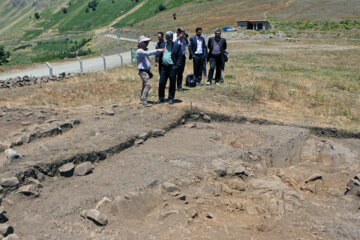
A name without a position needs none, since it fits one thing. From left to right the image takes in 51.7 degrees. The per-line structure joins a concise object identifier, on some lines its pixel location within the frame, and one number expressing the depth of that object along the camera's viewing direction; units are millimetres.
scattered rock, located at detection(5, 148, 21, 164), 6103
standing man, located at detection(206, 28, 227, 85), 11986
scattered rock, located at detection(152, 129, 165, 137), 8242
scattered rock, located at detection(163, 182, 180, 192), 5816
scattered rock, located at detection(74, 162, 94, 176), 6250
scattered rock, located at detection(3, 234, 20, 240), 4522
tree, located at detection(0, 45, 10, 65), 29125
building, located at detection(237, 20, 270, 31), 49844
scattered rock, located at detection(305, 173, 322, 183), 6945
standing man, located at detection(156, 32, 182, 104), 9617
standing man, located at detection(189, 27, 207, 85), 11922
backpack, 12359
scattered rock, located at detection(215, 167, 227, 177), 6613
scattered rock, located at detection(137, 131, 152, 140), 7861
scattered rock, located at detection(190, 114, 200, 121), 9688
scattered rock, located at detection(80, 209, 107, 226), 4875
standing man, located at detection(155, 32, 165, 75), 11012
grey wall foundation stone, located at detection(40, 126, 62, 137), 7574
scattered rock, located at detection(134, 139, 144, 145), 7710
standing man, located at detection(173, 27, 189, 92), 11125
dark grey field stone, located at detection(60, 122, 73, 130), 7980
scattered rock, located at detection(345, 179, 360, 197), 6301
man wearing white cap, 9258
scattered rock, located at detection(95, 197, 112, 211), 5274
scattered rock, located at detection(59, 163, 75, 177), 6120
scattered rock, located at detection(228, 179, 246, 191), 6306
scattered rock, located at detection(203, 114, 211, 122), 9683
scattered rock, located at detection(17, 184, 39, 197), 5449
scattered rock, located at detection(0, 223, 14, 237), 4590
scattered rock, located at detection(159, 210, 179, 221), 5160
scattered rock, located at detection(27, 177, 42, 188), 5733
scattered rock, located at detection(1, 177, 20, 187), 5441
